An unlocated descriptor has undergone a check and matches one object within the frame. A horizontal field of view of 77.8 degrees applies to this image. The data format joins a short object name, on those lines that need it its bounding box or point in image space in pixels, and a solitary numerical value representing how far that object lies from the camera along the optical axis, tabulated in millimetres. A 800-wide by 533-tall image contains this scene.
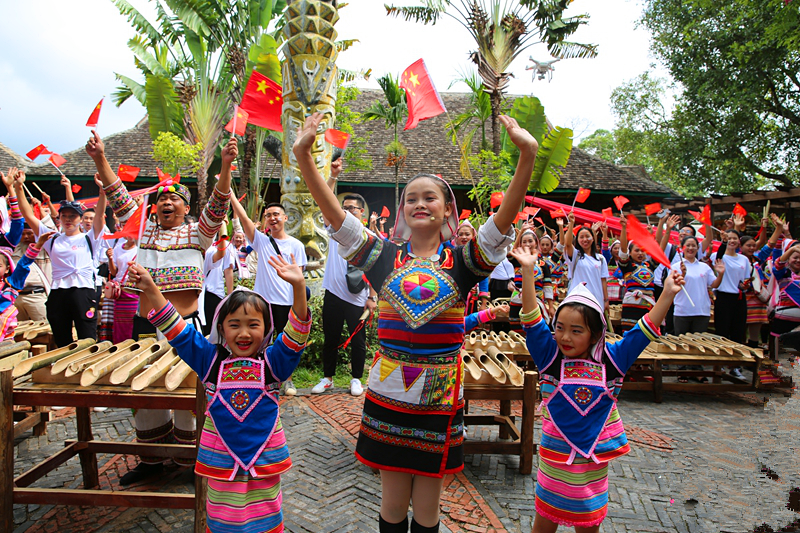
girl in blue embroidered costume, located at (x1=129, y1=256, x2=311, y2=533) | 2354
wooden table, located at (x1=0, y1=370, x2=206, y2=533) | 2945
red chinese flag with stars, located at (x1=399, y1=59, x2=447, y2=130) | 3068
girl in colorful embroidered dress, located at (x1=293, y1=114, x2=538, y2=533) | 2205
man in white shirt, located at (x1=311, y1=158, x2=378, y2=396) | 5543
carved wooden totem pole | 7594
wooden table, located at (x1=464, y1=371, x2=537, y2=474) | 3939
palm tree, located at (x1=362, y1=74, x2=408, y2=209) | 15227
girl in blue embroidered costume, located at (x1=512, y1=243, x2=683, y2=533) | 2486
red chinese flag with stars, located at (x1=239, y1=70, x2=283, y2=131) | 3548
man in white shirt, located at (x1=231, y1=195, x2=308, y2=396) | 5301
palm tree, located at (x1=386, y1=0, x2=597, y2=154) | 13297
